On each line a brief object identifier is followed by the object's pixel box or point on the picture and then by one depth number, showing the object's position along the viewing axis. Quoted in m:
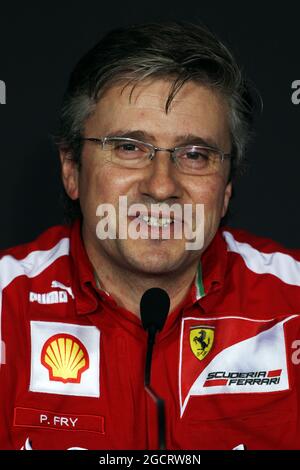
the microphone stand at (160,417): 2.28
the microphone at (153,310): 2.39
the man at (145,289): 2.54
